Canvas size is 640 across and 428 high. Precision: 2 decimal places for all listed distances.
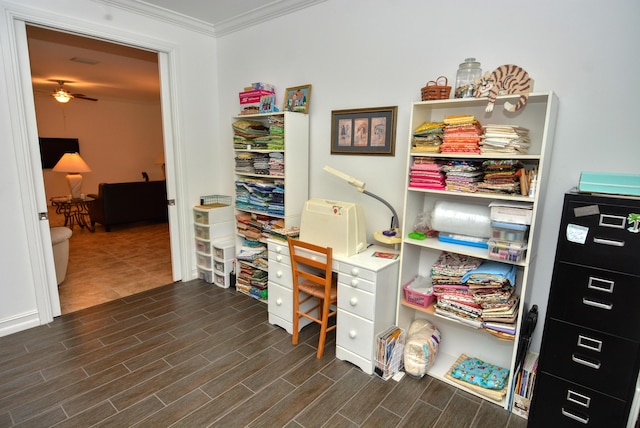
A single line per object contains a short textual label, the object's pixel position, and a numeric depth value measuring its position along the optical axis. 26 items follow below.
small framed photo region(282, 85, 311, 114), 2.92
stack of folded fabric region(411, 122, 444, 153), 2.05
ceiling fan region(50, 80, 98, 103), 5.45
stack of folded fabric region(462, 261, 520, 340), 1.90
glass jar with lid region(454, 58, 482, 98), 2.03
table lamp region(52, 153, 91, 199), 5.34
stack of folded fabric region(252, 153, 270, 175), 3.12
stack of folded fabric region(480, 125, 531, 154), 1.81
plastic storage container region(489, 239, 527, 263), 1.80
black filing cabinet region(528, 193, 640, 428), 1.46
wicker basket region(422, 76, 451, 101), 2.02
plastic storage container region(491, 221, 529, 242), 1.79
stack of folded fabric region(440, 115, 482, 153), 1.92
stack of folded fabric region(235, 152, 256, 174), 3.27
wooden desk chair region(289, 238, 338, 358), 2.30
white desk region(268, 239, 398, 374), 2.16
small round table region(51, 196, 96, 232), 5.80
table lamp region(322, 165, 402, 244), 2.33
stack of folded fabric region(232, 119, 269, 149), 3.20
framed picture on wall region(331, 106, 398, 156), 2.49
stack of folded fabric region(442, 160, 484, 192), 1.98
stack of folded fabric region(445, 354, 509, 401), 2.00
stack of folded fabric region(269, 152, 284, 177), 2.97
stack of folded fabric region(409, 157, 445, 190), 2.07
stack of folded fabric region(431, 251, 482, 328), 2.04
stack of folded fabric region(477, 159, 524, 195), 1.84
